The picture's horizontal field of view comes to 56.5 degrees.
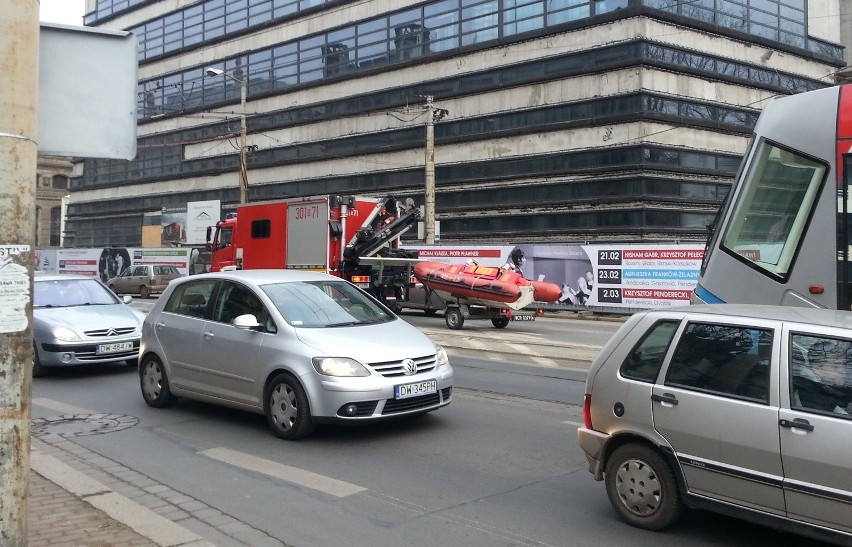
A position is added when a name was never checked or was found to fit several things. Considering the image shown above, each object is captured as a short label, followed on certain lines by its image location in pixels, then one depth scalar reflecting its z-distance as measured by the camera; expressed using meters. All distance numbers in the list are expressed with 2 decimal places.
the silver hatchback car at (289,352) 7.09
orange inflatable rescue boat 18.19
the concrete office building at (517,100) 34.62
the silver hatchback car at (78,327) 10.98
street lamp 33.44
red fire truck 20.78
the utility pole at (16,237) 3.54
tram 7.34
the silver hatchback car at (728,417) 4.21
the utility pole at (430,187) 28.81
